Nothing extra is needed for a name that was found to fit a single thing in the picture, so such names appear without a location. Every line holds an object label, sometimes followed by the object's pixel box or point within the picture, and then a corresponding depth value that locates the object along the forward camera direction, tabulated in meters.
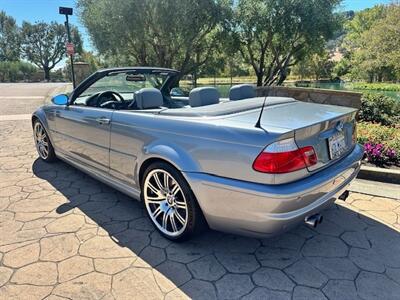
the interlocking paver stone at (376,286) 2.15
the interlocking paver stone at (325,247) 2.63
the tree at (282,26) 14.38
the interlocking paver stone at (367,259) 2.45
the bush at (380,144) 4.52
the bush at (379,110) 8.07
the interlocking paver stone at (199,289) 2.16
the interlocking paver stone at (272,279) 2.24
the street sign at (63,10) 9.55
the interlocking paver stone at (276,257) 2.50
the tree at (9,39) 62.25
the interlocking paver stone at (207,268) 2.36
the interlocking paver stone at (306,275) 2.28
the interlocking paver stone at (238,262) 2.44
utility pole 9.56
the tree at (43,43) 63.72
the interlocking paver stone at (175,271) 2.32
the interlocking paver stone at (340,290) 2.14
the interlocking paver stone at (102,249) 2.64
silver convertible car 2.10
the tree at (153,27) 12.32
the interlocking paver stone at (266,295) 2.12
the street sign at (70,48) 10.91
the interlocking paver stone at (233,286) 2.17
